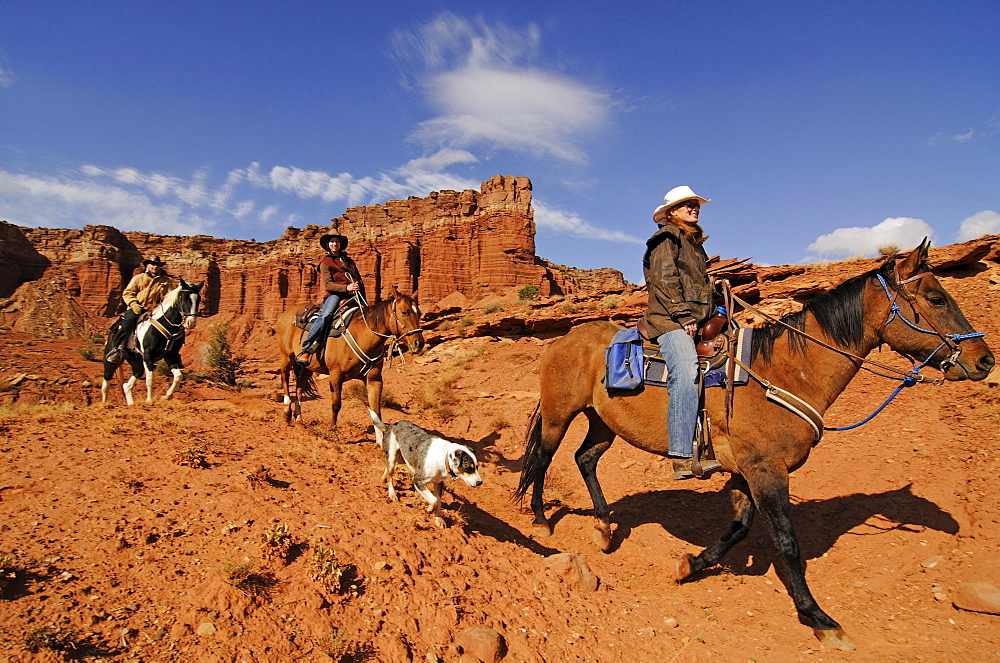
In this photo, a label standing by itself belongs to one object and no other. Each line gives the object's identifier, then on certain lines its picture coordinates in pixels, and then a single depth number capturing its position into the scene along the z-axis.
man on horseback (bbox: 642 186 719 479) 5.07
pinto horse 10.35
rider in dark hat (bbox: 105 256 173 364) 10.63
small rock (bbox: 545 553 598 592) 5.14
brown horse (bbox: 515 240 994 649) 4.55
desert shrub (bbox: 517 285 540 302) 50.02
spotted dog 5.48
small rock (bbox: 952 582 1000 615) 4.43
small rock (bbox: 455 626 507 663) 3.72
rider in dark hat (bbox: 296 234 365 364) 9.73
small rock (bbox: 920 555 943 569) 5.31
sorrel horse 8.96
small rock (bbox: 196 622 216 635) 3.25
